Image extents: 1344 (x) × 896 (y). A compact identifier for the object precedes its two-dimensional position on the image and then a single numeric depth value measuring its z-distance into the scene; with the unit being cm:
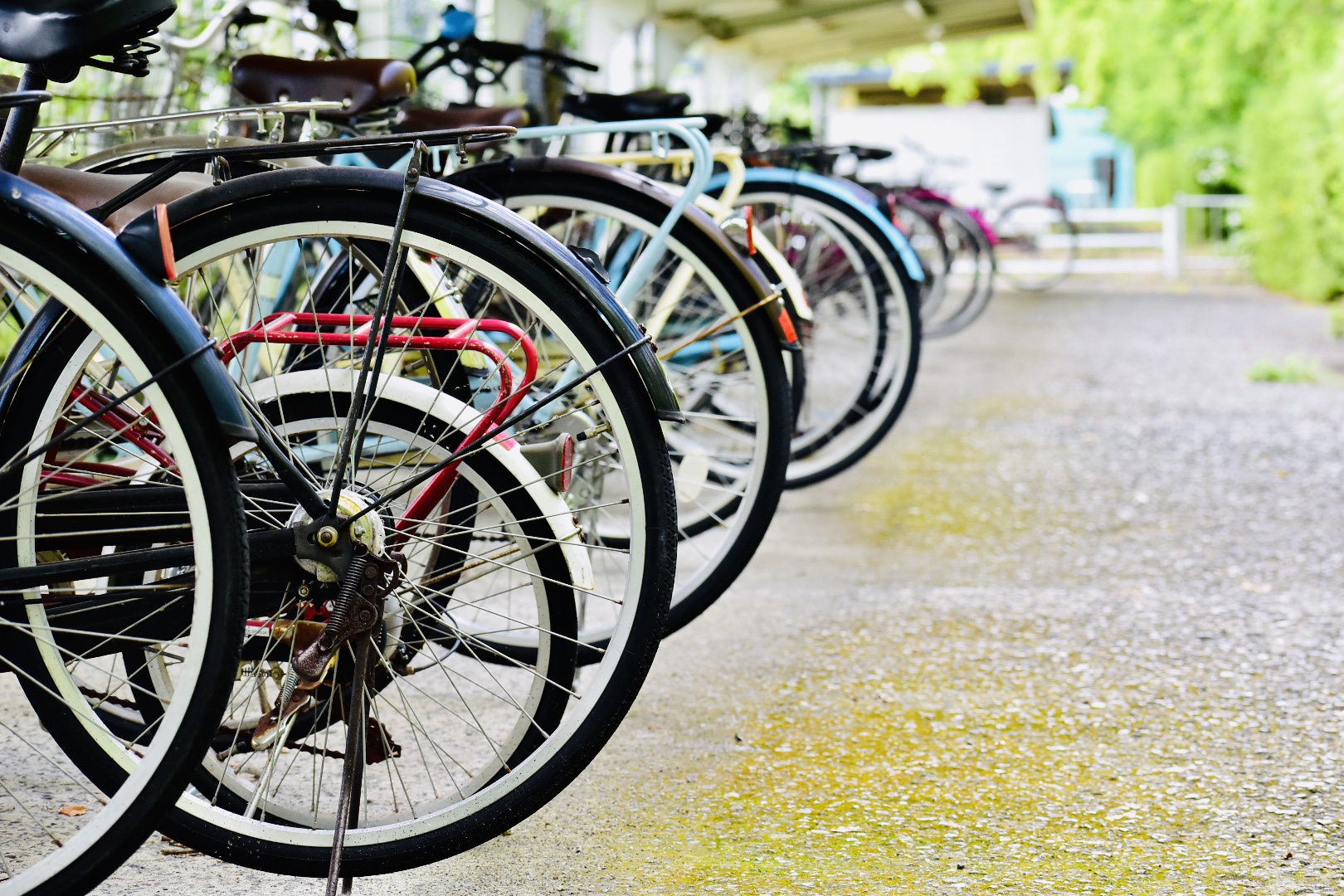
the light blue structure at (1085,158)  4275
